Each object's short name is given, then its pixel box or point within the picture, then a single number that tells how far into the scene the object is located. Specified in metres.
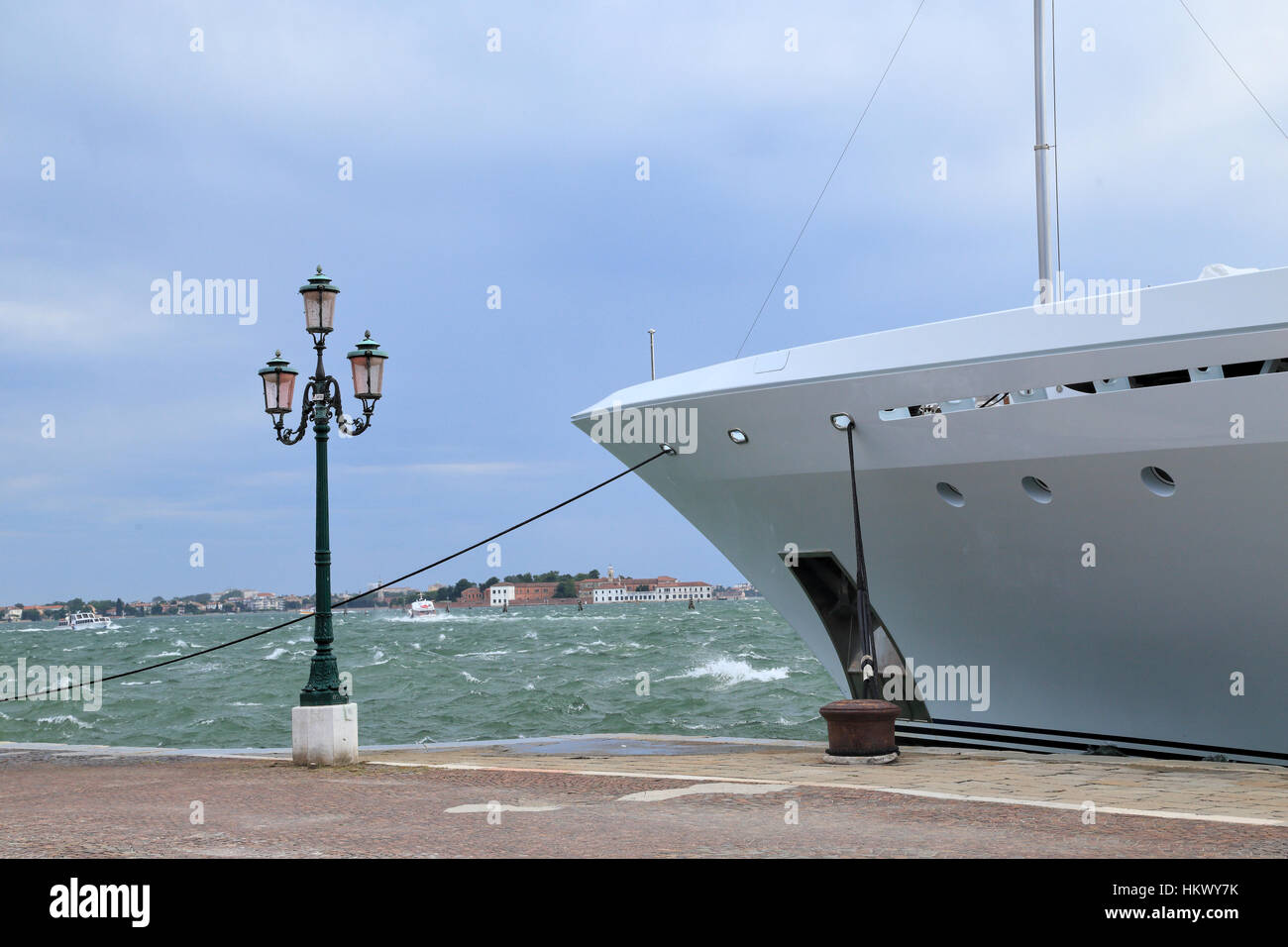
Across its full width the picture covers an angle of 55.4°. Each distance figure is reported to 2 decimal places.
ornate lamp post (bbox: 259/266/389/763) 10.30
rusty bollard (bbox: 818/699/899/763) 9.28
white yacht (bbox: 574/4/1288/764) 8.02
